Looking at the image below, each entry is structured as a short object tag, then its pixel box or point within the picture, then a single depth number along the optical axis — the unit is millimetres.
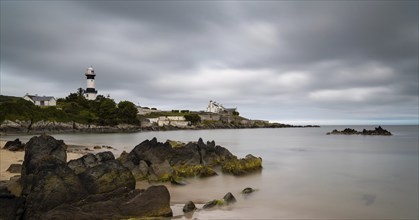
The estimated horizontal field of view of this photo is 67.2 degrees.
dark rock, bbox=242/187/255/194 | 13087
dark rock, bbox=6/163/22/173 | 14639
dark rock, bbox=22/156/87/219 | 7836
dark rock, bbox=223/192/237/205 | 10946
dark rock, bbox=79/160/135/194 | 8914
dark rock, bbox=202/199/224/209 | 10248
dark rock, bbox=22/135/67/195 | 8805
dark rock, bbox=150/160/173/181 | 14836
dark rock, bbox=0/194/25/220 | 7279
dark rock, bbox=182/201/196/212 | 9836
